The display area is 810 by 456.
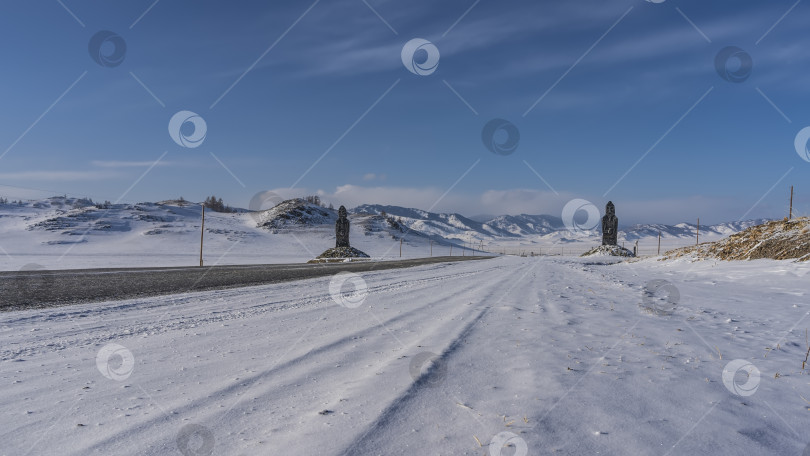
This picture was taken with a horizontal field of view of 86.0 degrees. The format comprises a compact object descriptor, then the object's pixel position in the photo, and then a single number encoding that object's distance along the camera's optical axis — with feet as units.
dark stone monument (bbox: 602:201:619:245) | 152.46
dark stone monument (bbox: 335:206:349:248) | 167.53
